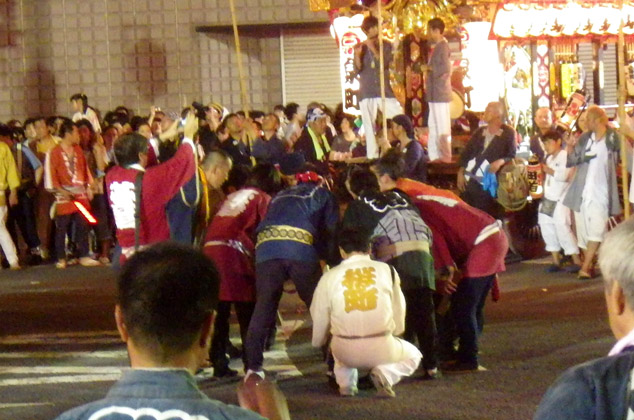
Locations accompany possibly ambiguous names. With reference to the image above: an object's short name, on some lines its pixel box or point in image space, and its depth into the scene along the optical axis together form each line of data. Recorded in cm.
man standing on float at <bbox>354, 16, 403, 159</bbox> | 2187
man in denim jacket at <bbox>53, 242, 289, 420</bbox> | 406
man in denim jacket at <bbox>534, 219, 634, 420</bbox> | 404
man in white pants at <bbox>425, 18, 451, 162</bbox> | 2232
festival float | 2460
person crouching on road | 1159
